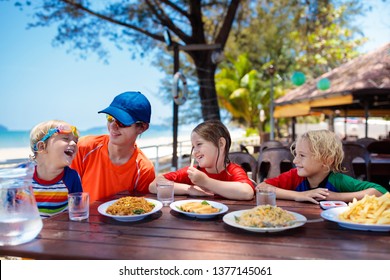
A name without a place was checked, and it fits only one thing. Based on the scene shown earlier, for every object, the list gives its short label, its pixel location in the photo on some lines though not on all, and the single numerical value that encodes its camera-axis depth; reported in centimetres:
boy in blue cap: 209
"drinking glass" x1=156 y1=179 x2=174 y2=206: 184
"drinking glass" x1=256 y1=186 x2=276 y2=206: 164
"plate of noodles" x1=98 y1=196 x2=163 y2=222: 147
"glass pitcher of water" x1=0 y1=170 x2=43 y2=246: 119
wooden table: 108
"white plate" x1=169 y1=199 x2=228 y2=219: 151
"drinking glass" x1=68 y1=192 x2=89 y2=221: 150
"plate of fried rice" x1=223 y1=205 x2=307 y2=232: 128
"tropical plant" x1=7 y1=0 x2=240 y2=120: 861
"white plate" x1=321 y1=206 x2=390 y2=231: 127
